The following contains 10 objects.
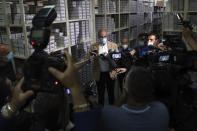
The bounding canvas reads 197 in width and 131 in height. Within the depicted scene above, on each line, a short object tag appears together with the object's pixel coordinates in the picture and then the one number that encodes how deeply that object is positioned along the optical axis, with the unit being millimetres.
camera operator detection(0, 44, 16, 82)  1365
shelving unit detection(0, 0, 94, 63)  2391
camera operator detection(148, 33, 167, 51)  3101
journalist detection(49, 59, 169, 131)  889
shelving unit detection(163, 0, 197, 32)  3775
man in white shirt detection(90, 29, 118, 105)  2863
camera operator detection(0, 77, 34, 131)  885
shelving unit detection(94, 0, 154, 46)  3803
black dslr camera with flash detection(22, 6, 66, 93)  905
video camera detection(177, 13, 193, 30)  1466
